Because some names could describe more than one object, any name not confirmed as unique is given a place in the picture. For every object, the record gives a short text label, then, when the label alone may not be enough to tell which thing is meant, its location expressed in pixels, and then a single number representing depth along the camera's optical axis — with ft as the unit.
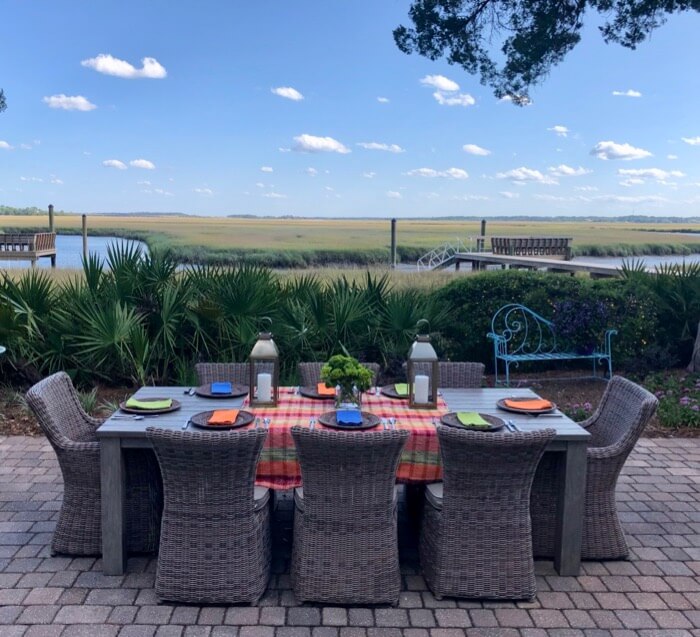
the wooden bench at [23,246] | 65.05
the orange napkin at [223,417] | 10.84
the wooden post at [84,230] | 68.86
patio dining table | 10.71
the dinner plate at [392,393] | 12.93
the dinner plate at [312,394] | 12.83
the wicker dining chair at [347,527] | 9.48
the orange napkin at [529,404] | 12.21
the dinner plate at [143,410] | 11.65
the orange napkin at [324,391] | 12.92
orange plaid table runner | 10.90
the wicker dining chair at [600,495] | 11.25
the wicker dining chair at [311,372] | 14.78
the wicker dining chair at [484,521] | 9.65
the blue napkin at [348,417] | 10.82
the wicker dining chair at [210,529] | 9.53
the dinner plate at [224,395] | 12.91
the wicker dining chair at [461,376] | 14.69
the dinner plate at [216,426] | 10.76
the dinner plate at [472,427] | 10.80
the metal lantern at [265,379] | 11.99
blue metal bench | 24.49
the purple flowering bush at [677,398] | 20.43
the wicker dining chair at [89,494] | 11.12
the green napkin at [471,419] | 10.85
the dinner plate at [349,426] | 10.73
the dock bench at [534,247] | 76.38
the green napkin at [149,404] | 11.86
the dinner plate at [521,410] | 11.98
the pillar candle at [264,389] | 12.27
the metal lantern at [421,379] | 12.10
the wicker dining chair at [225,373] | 14.56
